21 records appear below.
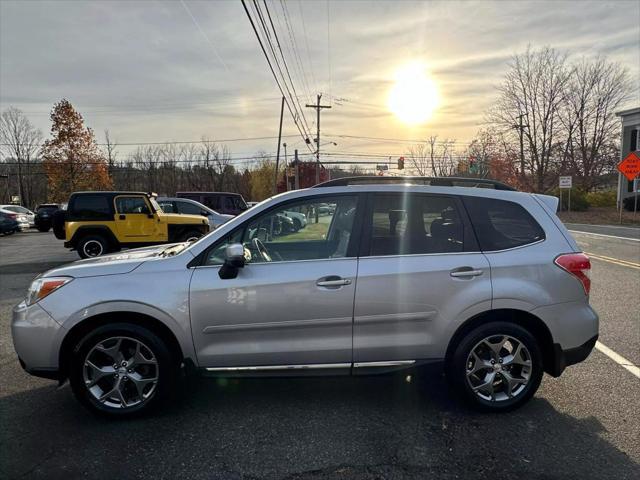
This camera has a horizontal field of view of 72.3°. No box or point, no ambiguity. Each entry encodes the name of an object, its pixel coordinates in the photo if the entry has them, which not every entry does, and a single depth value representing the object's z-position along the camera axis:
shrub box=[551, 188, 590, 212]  37.34
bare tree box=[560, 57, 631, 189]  41.12
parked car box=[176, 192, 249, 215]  19.73
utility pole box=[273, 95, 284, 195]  36.66
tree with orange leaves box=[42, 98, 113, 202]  38.41
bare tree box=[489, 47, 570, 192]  41.66
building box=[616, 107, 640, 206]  37.94
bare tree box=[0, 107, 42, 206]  49.59
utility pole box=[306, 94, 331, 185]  41.00
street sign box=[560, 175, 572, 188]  32.16
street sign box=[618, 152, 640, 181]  23.28
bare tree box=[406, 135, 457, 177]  72.56
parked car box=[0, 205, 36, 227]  24.61
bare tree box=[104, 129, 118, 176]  57.63
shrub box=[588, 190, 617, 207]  40.03
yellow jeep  11.64
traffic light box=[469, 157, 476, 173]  49.46
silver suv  3.25
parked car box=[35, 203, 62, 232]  26.57
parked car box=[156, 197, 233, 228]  15.32
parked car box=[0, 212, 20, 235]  22.72
